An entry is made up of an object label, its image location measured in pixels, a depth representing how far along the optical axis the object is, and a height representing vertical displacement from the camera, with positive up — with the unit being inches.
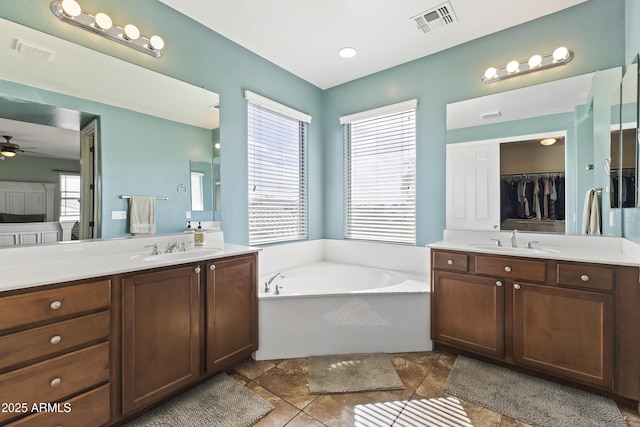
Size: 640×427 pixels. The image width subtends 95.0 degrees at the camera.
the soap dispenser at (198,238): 89.5 -7.2
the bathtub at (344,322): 90.2 -34.2
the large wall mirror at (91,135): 62.4 +19.8
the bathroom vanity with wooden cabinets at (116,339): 48.3 -25.2
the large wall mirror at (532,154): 87.0 +19.0
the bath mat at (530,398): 63.7 -44.5
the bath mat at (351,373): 75.7 -44.5
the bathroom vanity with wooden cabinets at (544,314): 66.9 -26.5
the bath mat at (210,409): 63.5 -44.9
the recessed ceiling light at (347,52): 106.7 +60.1
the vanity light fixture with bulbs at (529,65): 87.7 +46.6
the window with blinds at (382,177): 120.2 +15.9
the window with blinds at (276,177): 113.1 +15.7
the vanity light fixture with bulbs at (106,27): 66.7 +46.2
